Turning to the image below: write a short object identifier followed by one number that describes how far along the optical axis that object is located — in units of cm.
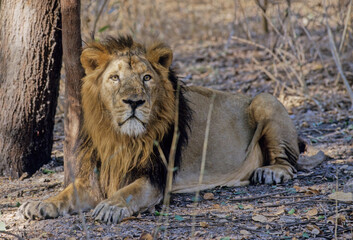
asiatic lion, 774
